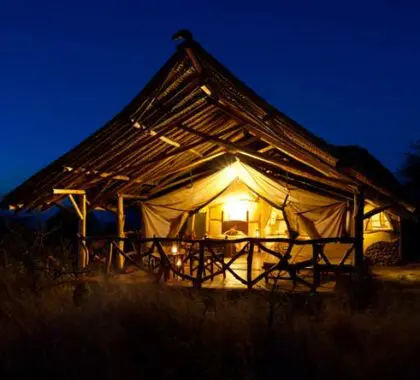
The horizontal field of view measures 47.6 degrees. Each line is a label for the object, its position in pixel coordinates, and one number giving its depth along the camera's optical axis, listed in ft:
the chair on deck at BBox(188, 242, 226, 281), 25.69
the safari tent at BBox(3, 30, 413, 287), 21.98
